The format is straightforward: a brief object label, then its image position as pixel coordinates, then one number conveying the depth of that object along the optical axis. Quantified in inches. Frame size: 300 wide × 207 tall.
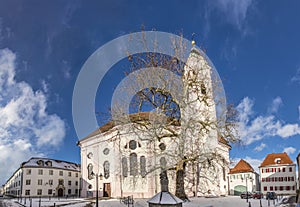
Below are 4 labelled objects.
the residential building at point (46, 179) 2003.0
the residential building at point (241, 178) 1917.9
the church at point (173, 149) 821.2
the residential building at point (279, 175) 2022.6
